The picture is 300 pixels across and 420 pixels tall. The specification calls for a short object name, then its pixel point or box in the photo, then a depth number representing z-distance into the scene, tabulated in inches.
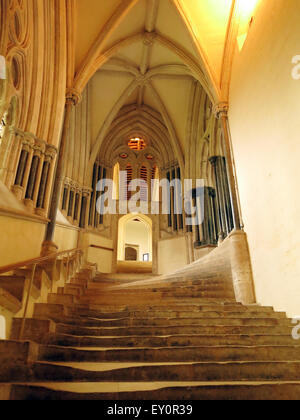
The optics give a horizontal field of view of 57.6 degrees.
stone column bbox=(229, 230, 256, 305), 194.7
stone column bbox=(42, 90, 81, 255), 219.8
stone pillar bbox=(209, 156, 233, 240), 372.2
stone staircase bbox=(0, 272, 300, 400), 76.0
